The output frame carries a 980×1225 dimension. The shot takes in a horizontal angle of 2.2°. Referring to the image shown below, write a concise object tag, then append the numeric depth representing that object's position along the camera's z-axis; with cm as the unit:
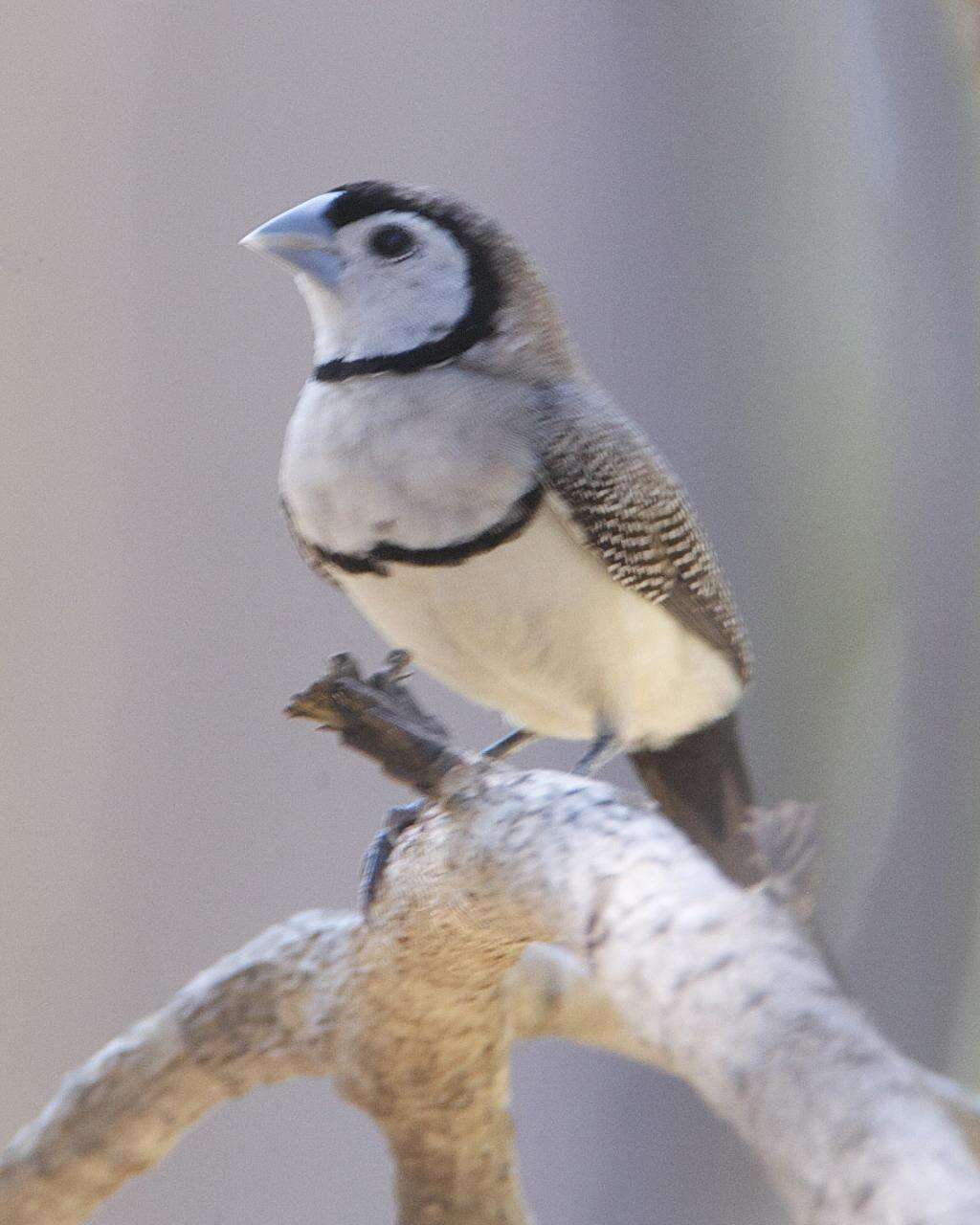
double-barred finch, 263
